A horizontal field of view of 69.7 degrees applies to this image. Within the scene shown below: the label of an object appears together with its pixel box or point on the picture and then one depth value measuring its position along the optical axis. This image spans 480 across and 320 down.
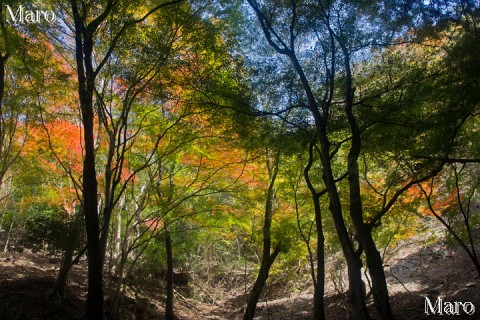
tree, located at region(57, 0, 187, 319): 6.15
